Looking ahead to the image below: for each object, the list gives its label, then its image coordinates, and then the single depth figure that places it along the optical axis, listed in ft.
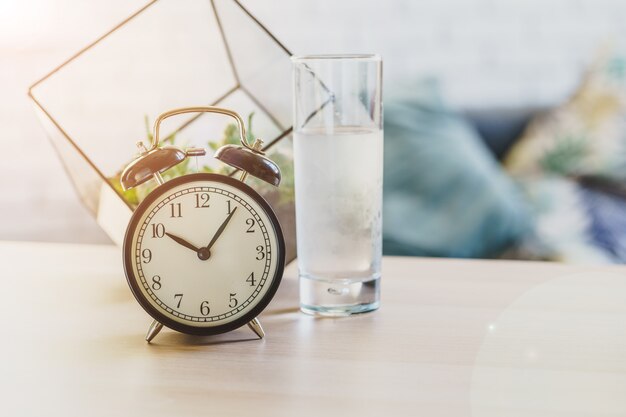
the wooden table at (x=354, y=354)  2.62
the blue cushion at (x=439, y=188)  6.45
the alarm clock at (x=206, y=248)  3.18
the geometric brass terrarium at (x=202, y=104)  3.84
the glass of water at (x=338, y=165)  3.37
